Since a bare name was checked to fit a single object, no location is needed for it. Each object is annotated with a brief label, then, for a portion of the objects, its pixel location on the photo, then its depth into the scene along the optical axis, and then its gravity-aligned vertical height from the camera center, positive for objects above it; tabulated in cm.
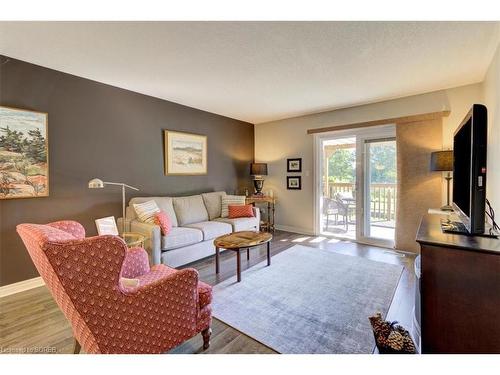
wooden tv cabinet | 115 -58
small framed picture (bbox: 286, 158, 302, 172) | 496 +39
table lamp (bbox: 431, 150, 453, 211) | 291 +26
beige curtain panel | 343 +8
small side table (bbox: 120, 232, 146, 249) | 255 -62
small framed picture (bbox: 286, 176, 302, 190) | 499 +2
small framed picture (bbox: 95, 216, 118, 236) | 266 -49
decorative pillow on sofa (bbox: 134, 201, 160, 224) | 303 -36
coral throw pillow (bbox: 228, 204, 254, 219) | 414 -49
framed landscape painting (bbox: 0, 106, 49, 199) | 237 +32
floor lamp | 247 +0
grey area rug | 173 -113
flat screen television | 127 +7
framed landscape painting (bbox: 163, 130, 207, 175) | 392 +54
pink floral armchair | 105 -61
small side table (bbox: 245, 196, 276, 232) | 483 -55
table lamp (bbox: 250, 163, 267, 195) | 516 +22
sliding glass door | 396 -4
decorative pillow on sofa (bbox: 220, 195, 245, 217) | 426 -33
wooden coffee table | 266 -69
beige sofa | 287 -63
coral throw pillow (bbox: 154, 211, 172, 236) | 290 -48
